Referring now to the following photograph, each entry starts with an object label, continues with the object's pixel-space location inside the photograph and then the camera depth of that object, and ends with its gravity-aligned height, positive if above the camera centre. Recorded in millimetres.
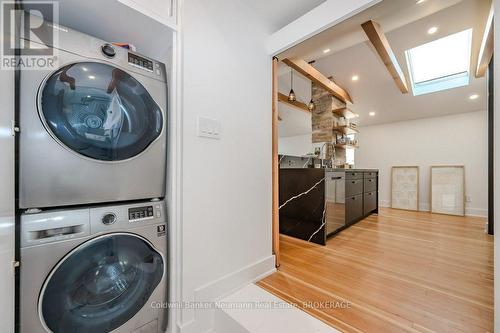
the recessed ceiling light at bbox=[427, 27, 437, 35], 2169 +1557
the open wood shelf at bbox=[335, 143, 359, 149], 3709 +416
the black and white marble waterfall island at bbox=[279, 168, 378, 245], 2209 -438
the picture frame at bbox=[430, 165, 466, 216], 3670 -446
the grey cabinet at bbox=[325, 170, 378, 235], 2305 -438
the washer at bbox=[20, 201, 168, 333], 691 -430
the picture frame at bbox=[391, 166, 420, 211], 4125 -456
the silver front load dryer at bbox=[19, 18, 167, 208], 717 +173
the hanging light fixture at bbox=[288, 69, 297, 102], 2781 +1015
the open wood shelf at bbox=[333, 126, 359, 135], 3674 +745
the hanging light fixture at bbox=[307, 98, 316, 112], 3170 +1017
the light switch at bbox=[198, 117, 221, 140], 1126 +234
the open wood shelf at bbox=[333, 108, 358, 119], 3581 +1062
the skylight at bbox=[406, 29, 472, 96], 2727 +1641
